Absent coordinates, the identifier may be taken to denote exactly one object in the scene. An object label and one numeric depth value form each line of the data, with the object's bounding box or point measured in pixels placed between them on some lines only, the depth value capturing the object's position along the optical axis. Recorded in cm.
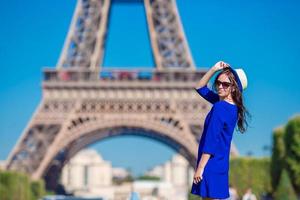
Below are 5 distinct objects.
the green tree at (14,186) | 3762
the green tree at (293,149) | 2805
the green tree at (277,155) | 3172
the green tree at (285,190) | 2336
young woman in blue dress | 592
